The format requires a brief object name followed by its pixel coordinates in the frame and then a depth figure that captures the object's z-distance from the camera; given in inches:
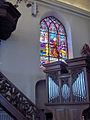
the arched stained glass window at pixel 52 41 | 258.1
